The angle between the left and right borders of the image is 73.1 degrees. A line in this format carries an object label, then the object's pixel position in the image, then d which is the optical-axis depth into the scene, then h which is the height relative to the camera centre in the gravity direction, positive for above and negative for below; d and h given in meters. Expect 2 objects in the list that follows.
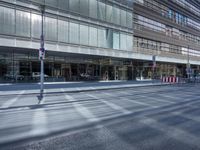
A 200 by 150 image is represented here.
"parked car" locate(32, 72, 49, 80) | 16.85 -0.39
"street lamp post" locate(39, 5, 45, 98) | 9.59 +1.52
